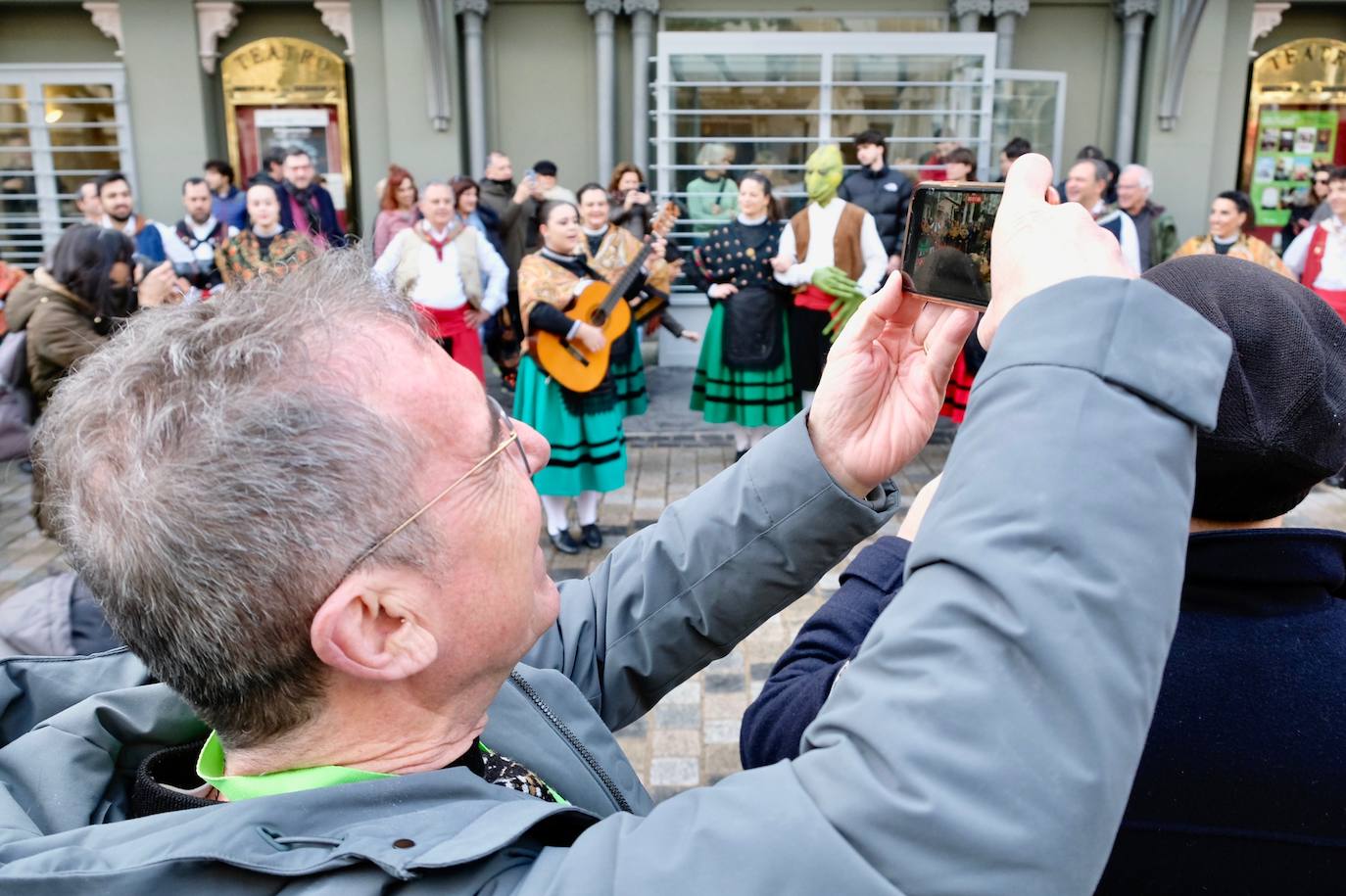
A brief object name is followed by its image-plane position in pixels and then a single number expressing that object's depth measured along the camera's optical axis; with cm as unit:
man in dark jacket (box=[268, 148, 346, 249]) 875
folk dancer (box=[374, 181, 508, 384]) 646
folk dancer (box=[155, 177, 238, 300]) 784
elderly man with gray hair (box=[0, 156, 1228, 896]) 65
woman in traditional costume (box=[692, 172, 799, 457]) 675
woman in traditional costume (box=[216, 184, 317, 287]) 635
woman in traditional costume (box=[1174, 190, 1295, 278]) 672
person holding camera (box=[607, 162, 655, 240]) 812
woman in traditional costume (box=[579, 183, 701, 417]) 619
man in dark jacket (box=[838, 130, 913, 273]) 784
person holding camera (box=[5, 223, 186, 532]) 479
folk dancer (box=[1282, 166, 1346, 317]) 698
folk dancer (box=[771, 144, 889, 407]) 677
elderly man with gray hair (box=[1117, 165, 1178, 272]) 761
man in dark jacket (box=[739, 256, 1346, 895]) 110
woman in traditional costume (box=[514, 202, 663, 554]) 537
